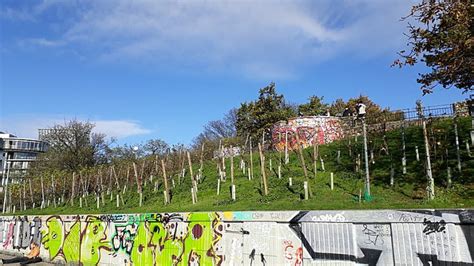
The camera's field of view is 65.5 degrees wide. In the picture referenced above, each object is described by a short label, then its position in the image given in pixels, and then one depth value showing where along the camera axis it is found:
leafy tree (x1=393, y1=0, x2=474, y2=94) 8.79
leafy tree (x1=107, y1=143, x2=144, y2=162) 47.11
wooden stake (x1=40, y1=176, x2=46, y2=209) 28.34
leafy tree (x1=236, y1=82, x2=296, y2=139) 39.03
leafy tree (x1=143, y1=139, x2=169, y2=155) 50.07
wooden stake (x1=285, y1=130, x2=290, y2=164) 20.69
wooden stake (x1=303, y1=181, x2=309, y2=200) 12.84
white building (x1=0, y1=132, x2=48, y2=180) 93.03
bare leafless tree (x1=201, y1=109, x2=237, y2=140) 63.11
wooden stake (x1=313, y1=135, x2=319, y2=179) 16.02
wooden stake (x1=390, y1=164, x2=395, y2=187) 12.98
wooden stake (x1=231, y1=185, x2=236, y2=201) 14.94
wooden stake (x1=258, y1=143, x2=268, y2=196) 14.49
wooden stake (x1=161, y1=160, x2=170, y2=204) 17.82
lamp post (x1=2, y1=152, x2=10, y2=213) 30.97
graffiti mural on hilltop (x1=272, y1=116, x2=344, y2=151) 28.90
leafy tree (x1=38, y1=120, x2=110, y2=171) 41.84
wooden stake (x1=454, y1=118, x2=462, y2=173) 12.64
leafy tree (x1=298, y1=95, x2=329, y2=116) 45.74
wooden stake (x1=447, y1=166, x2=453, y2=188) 11.53
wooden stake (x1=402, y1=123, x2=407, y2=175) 13.99
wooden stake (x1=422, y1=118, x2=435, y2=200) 10.72
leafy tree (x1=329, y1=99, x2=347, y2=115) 49.18
